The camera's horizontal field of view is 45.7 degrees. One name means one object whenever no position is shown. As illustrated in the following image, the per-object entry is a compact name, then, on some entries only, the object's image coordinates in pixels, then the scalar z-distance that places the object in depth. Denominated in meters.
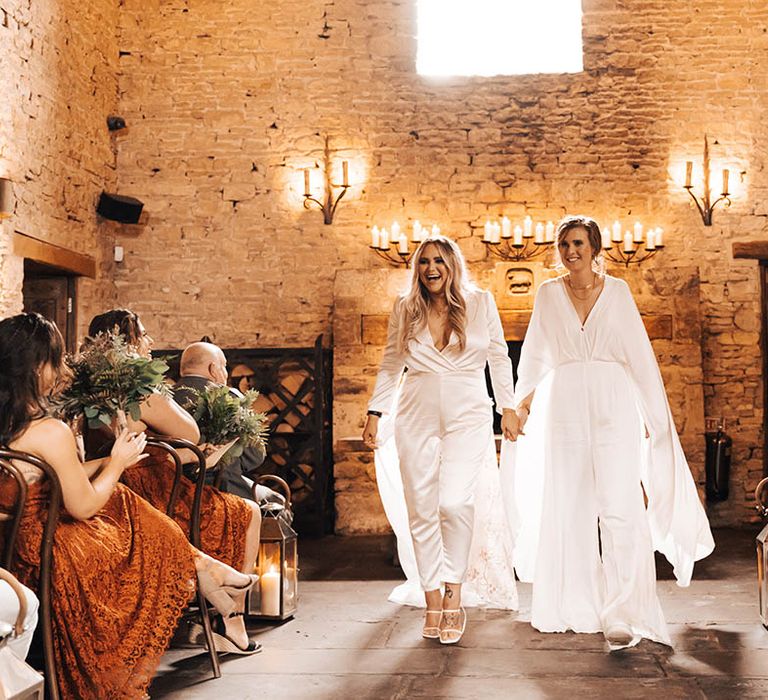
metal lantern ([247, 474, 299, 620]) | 3.94
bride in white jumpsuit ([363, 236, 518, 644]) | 3.81
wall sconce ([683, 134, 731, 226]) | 7.61
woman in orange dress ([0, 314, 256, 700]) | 2.53
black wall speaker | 7.62
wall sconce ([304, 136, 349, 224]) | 7.80
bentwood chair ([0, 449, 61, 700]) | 2.43
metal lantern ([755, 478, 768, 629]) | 3.59
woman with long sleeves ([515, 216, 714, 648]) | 3.68
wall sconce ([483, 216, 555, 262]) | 7.52
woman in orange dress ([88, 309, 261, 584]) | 3.31
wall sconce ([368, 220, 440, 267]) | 7.57
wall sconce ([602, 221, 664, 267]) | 7.44
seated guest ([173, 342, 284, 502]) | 3.93
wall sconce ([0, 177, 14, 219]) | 5.72
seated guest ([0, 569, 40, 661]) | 2.05
